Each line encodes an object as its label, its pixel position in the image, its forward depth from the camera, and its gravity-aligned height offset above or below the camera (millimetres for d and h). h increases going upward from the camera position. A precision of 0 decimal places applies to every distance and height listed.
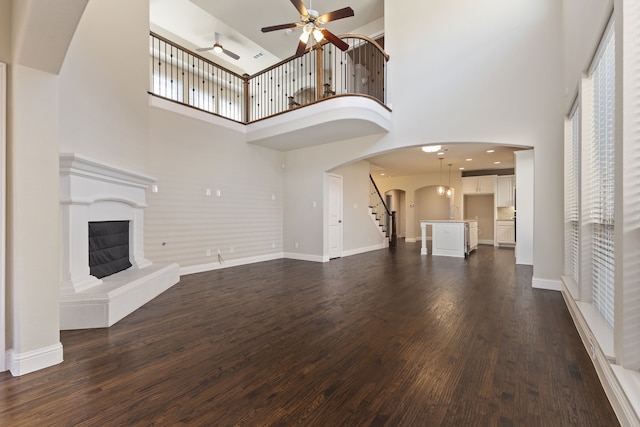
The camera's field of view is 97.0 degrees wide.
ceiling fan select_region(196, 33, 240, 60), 6809 +4192
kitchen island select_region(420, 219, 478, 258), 7464 -725
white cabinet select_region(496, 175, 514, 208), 9742 +712
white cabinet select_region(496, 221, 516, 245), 9844 -754
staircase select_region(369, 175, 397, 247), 9772 -174
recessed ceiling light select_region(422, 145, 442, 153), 6551 +1471
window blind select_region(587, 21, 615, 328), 2191 +278
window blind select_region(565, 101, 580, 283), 3552 +191
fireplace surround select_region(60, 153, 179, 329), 2822 -468
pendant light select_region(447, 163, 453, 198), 9953 +761
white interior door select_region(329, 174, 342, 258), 7215 -117
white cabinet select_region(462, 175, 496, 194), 10156 +996
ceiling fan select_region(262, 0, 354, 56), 4008 +2828
